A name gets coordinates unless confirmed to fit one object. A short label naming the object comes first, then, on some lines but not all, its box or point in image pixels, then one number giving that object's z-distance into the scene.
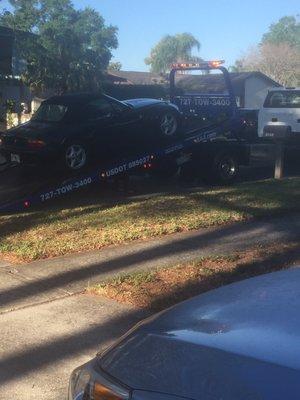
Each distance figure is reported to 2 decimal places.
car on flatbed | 10.12
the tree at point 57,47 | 34.06
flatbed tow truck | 12.15
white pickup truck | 15.82
